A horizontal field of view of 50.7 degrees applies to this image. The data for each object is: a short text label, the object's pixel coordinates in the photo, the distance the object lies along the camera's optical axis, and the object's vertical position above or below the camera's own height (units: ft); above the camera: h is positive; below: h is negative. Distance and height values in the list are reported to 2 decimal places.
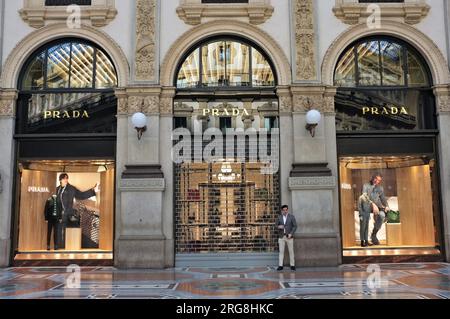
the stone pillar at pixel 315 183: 44.24 +3.20
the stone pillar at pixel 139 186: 44.34 +3.10
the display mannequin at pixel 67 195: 48.21 +2.53
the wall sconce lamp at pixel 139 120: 44.11 +9.14
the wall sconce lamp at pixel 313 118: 44.21 +9.15
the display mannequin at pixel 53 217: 47.85 +0.33
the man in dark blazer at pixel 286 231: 42.91 -1.23
